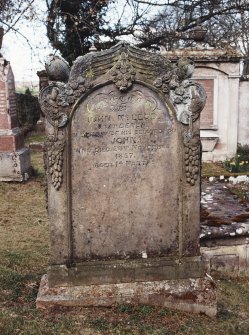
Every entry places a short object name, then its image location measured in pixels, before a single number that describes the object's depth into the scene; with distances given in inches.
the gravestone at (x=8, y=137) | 380.5
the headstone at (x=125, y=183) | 145.9
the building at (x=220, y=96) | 456.4
